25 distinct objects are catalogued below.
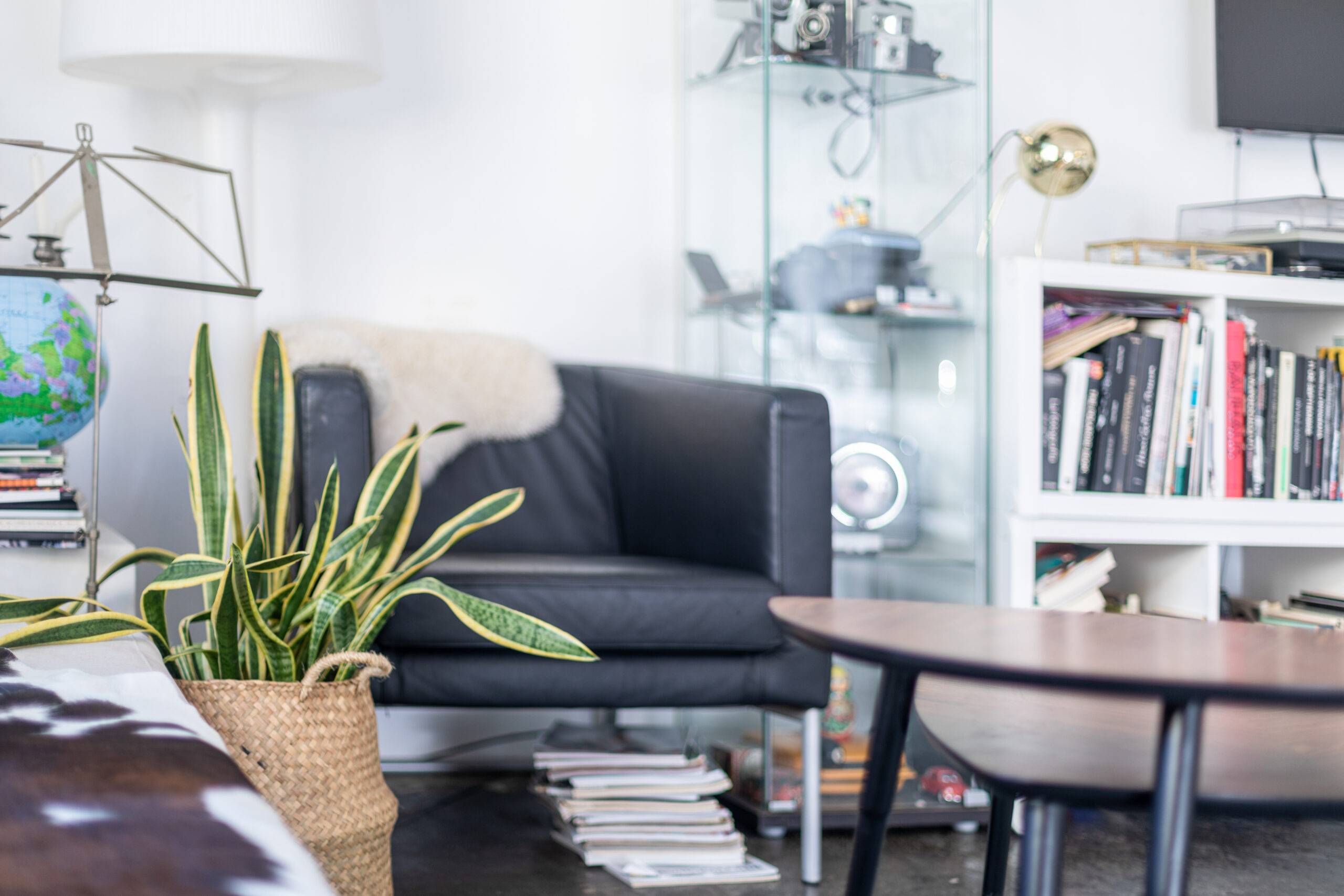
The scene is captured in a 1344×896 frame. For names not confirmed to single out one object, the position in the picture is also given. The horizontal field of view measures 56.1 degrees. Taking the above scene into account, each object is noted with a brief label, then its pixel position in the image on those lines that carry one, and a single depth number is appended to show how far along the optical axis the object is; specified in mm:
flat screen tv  2863
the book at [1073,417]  2270
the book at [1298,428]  2414
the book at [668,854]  1891
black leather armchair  1743
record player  2465
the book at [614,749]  1982
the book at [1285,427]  2400
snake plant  1309
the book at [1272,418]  2402
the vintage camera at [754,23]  2322
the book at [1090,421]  2285
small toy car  2182
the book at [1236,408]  2357
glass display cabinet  2318
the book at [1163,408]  2309
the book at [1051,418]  2273
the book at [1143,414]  2297
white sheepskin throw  2189
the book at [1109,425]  2291
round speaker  2361
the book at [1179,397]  2320
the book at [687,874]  1826
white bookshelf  2234
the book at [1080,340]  2285
